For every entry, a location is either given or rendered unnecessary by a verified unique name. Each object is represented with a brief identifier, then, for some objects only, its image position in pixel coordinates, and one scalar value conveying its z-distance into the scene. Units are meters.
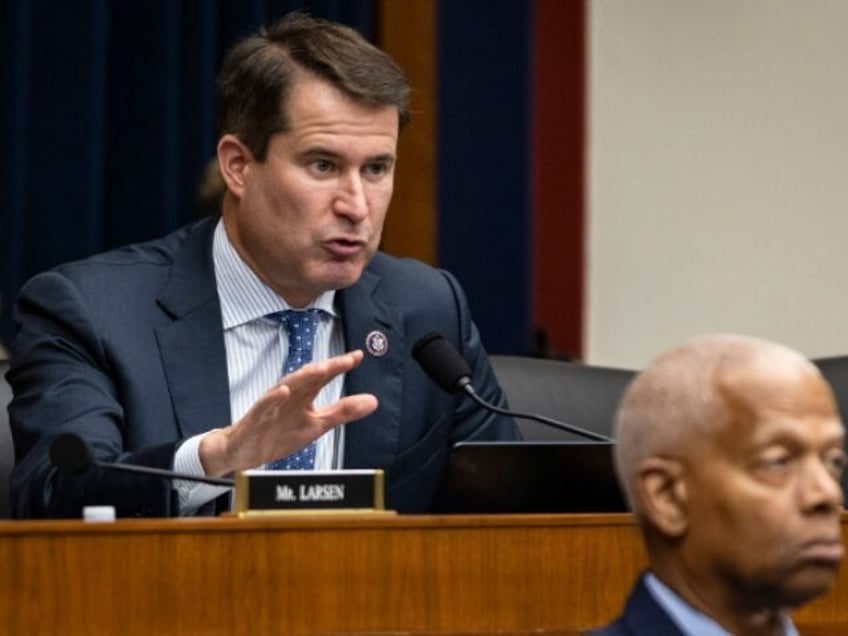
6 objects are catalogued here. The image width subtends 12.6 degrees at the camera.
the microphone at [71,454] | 4.40
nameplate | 4.40
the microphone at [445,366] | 5.26
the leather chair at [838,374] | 7.24
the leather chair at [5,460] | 6.30
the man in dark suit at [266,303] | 5.83
